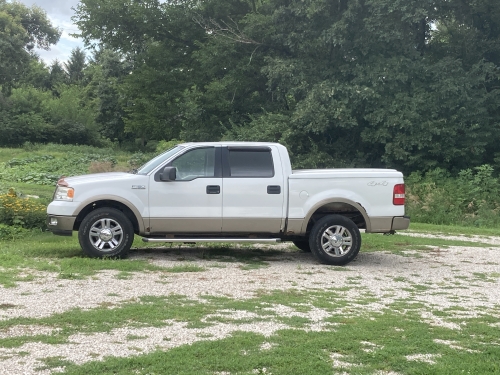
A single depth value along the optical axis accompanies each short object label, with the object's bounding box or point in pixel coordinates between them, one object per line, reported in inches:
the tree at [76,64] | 3349.9
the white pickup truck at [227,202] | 380.2
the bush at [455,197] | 796.6
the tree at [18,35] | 2281.0
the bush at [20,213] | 474.6
